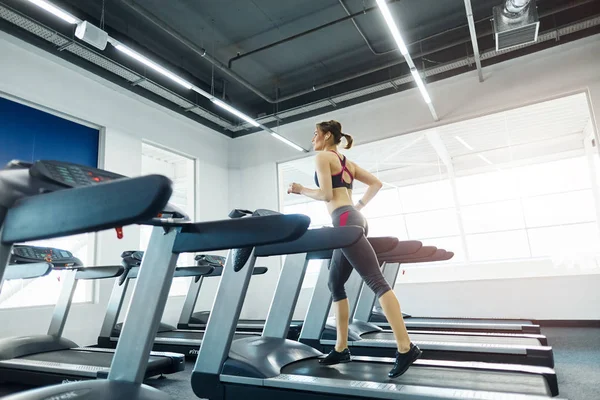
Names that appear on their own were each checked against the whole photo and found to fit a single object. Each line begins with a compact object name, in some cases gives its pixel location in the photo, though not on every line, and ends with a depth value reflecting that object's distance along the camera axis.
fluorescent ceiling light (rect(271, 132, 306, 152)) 6.20
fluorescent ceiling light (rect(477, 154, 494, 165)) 10.11
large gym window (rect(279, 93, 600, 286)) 8.16
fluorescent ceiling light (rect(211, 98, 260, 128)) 5.12
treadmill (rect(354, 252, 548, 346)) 4.02
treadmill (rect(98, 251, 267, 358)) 3.86
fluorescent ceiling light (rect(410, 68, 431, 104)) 4.66
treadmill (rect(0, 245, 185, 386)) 2.63
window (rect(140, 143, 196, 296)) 6.60
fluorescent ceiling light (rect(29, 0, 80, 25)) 3.16
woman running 2.15
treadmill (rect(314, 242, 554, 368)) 2.84
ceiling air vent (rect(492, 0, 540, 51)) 4.10
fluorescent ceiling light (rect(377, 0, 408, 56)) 3.44
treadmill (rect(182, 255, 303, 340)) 4.64
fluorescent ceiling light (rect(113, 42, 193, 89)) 3.90
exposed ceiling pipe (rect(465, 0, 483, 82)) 3.87
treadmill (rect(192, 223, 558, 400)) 1.91
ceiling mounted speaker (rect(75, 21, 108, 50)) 3.66
